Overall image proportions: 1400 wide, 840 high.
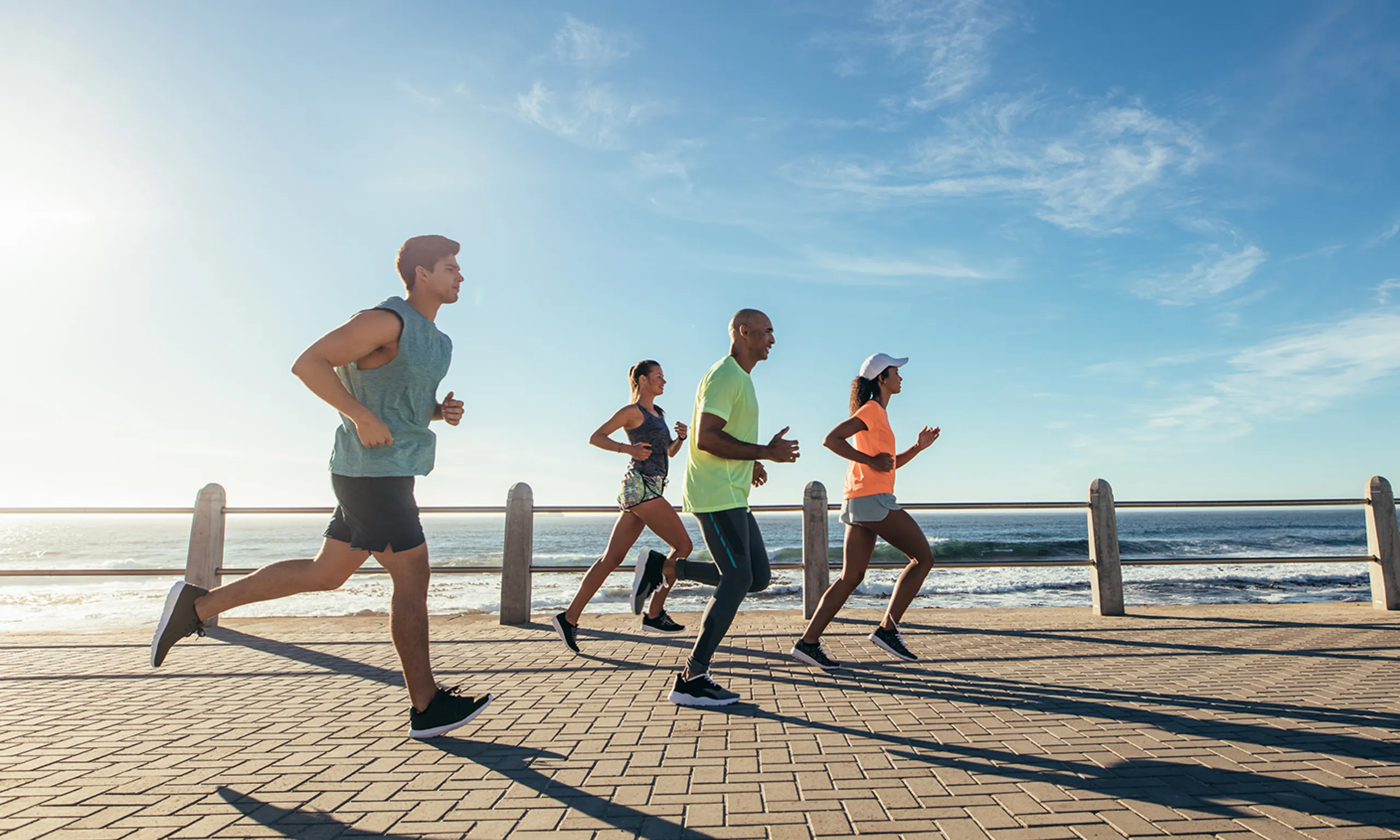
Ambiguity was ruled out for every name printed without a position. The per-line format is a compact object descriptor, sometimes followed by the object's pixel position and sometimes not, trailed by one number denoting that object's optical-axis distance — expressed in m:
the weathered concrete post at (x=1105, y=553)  7.21
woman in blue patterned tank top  5.30
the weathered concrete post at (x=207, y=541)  7.07
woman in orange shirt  4.79
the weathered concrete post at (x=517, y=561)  7.09
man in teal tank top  3.08
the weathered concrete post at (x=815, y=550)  7.04
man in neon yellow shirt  3.76
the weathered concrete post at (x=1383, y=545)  7.43
